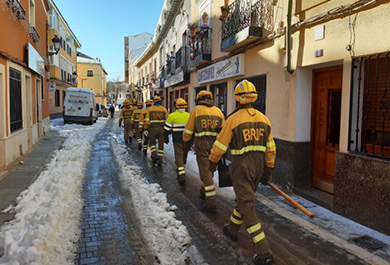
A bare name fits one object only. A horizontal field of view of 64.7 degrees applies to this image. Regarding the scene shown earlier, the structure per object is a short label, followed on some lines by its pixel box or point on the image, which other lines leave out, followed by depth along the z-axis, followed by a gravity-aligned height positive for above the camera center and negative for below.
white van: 20.97 +0.09
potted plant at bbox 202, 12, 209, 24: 11.18 +3.29
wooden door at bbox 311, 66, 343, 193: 5.79 -0.27
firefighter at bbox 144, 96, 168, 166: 8.78 -0.49
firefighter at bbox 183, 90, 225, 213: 5.37 -0.32
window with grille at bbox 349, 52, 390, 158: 4.65 +0.06
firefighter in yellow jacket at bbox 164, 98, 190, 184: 6.81 -0.51
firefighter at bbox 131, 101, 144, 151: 12.15 -0.34
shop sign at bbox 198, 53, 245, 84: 8.61 +1.27
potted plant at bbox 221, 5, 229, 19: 9.19 +2.94
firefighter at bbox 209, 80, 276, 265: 3.50 -0.47
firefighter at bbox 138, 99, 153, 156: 10.06 -0.57
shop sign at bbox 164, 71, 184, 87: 15.06 +1.59
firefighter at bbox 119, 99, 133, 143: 13.53 -0.45
